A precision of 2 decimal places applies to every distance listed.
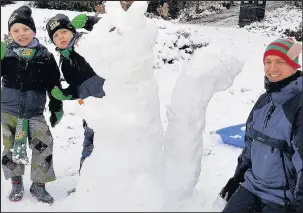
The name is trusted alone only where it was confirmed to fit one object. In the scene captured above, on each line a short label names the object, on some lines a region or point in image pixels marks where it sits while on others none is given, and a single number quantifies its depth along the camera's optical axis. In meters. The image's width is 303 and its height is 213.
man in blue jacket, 1.97
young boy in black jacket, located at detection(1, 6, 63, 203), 2.49
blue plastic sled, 3.76
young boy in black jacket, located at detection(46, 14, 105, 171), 2.55
